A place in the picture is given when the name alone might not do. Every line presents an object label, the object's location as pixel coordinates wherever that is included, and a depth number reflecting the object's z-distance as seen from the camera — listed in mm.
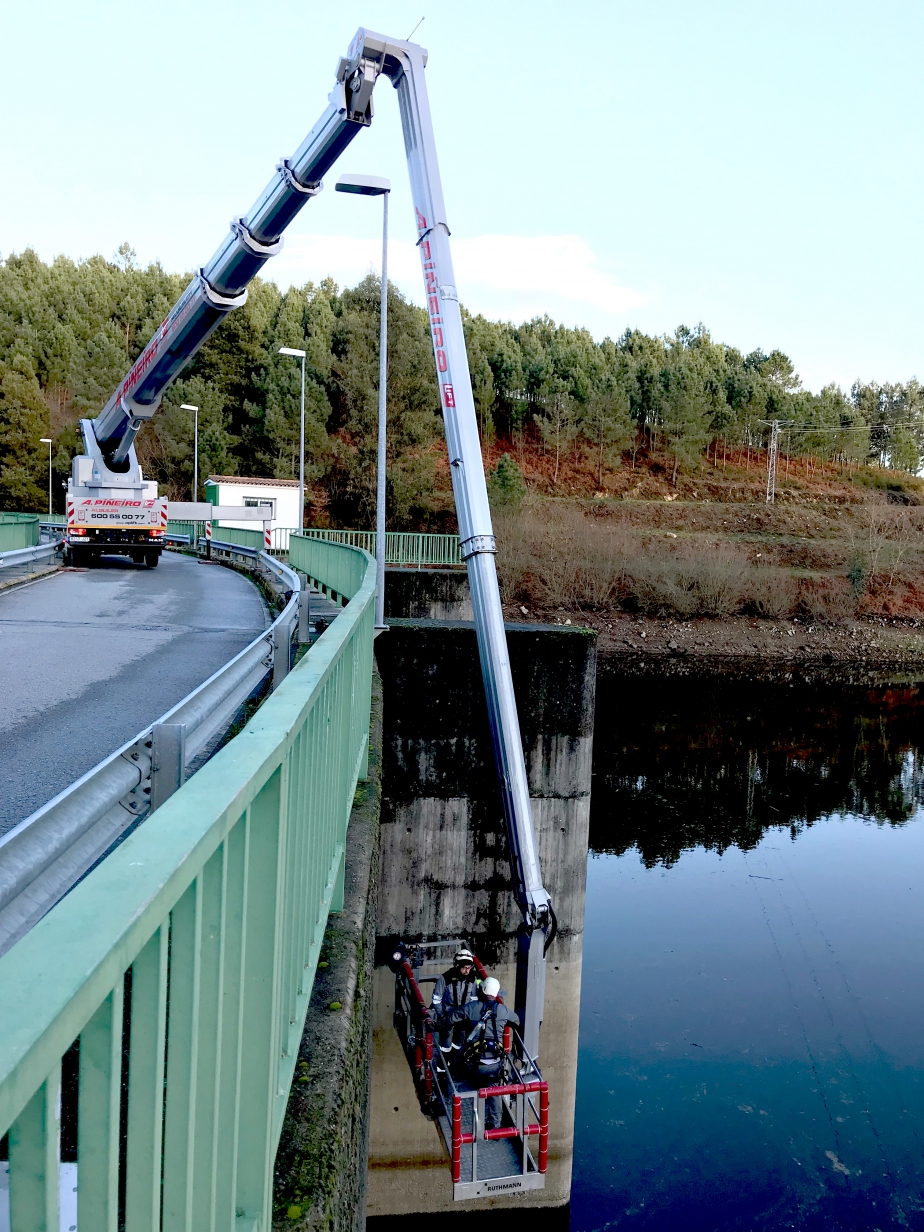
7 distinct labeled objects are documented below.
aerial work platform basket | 9305
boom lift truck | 10461
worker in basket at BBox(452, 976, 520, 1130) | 9555
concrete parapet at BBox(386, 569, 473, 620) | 21297
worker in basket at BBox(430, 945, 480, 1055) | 9828
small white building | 50844
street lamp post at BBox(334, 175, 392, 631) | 14448
